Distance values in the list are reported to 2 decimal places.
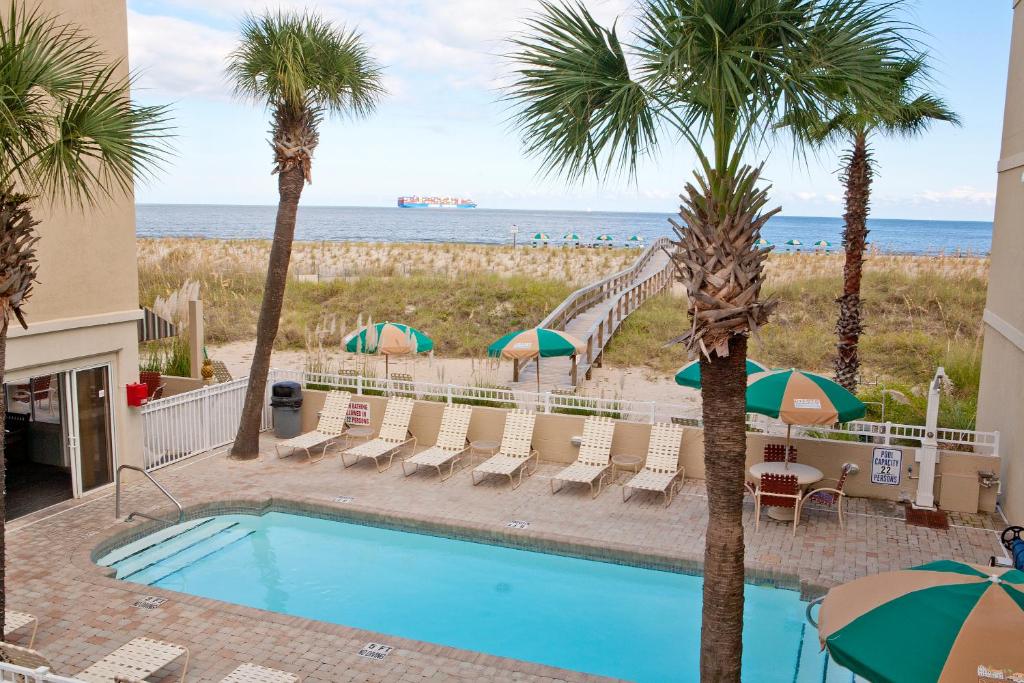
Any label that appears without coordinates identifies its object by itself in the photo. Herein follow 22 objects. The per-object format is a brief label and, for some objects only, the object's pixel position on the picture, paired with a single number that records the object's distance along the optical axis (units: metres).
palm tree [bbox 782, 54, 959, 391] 15.95
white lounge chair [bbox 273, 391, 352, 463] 14.13
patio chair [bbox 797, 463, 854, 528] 11.06
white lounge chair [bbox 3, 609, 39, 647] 7.46
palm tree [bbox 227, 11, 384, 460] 12.52
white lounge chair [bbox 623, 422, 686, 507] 12.27
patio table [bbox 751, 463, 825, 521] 11.15
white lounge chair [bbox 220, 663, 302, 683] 6.79
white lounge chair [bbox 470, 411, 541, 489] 12.93
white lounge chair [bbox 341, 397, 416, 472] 13.70
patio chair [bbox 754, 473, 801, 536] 10.86
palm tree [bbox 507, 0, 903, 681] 5.38
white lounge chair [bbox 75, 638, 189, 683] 6.83
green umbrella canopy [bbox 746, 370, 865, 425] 10.23
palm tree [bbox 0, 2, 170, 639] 6.15
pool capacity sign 11.75
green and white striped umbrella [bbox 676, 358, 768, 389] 11.31
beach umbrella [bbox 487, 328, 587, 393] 14.17
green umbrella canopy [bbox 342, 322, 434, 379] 15.06
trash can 14.81
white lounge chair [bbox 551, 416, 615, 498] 12.55
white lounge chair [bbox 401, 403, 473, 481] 13.18
